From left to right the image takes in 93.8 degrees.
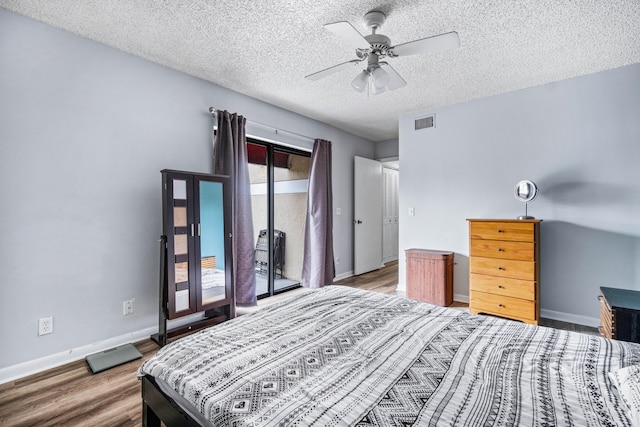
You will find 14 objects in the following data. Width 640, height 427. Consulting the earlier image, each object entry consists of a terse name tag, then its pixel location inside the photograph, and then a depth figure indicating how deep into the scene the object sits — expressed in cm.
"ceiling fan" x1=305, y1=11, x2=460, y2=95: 181
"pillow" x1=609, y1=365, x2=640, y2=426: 86
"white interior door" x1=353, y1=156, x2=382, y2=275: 520
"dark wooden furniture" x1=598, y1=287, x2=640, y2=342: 184
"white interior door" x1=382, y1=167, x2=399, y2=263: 634
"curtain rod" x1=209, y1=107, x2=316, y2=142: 316
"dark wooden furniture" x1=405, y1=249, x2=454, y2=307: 353
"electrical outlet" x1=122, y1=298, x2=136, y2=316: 259
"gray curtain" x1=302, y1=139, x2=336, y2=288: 438
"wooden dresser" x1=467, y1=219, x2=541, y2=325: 287
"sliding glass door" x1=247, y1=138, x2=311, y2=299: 456
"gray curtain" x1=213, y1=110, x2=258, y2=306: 324
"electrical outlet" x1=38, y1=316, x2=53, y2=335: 218
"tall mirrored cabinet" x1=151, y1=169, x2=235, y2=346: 255
